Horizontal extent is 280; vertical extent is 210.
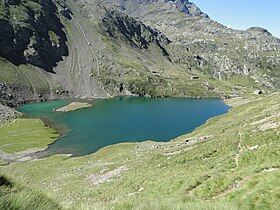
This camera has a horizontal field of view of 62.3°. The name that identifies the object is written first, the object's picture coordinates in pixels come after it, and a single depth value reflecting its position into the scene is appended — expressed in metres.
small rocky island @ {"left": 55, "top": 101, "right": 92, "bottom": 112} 148.99
